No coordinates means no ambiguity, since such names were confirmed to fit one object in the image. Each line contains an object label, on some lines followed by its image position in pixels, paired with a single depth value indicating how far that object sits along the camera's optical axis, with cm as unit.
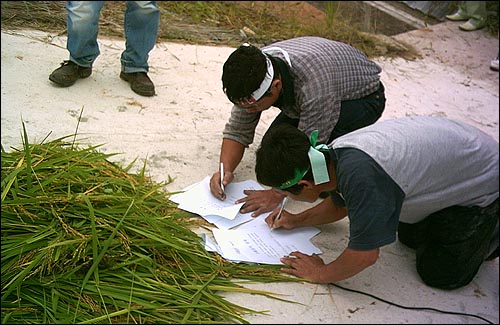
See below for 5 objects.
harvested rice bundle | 162
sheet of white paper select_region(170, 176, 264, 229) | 208
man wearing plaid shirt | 192
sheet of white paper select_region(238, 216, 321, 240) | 205
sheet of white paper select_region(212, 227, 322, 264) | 192
